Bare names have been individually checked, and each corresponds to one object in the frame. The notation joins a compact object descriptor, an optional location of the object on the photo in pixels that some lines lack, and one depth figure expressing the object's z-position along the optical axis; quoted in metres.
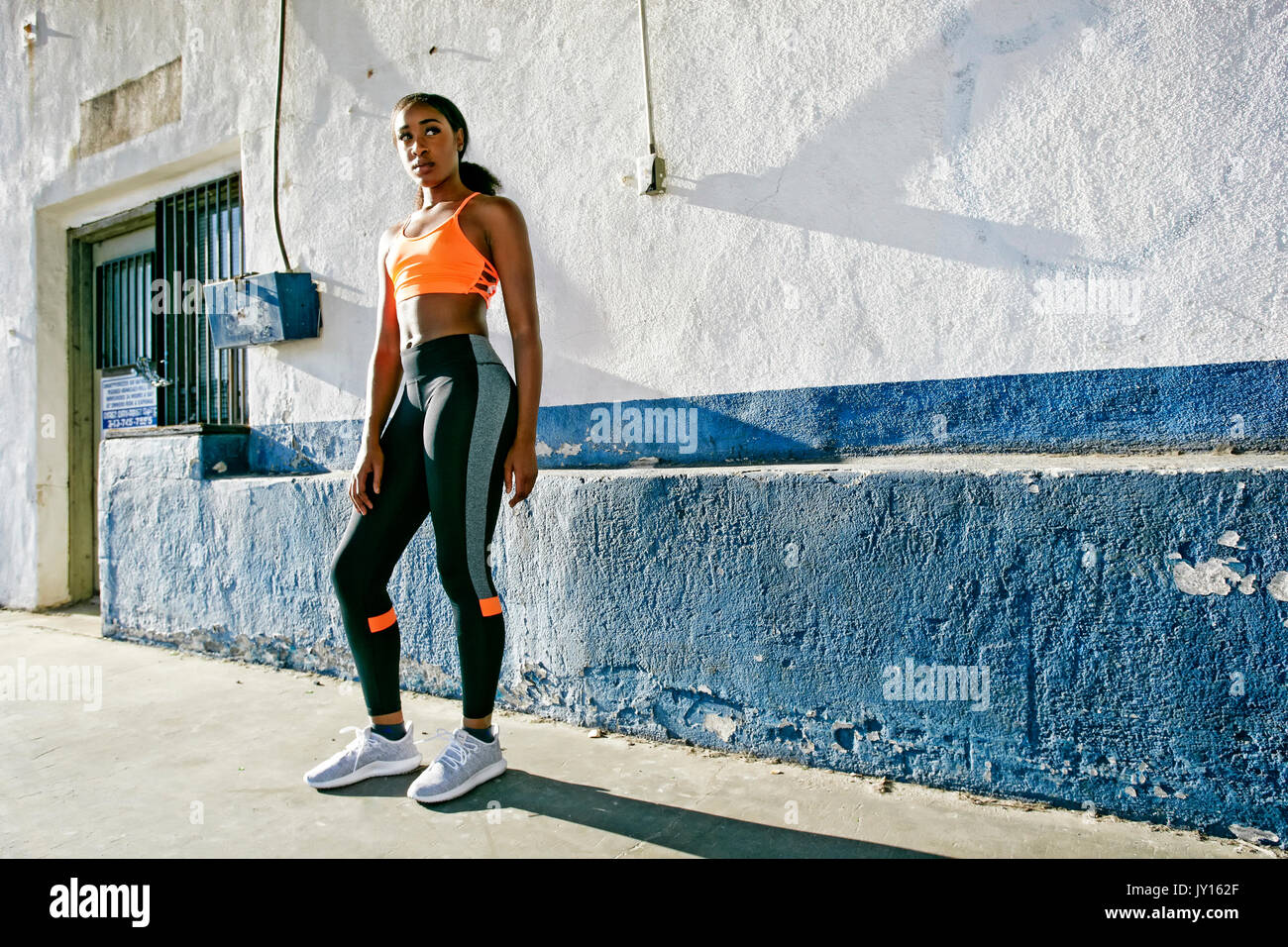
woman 2.34
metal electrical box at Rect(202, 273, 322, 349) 3.91
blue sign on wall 5.11
